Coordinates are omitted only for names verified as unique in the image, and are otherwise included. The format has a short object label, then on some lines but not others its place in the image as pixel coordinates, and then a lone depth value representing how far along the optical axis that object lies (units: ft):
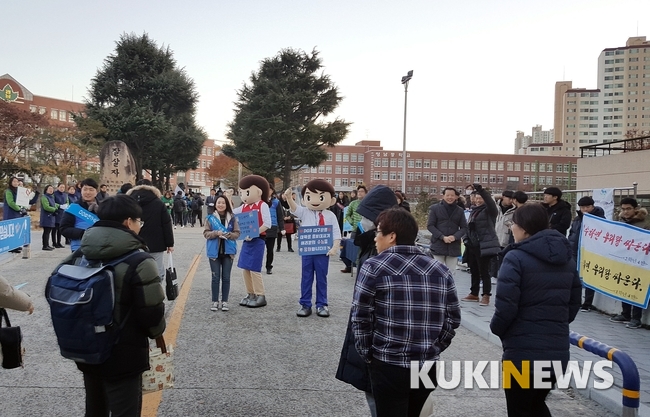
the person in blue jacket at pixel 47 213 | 46.50
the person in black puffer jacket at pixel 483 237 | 28.40
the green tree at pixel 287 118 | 140.77
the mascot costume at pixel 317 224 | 24.81
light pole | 83.56
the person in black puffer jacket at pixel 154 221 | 23.59
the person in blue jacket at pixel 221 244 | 24.91
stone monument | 92.79
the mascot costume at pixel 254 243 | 26.04
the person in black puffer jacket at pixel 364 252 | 10.19
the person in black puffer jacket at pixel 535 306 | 10.89
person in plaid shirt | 9.26
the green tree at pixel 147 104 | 128.77
